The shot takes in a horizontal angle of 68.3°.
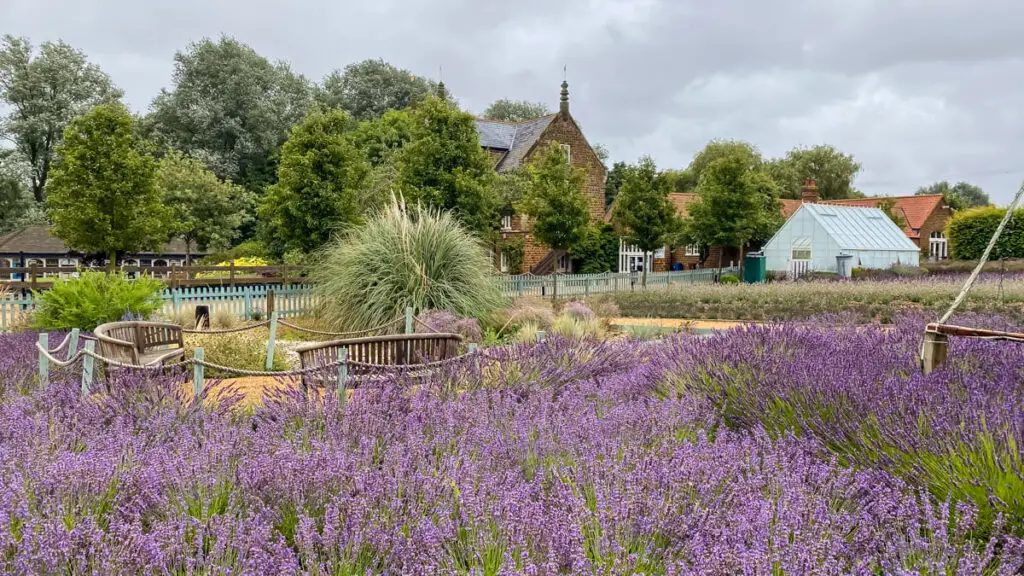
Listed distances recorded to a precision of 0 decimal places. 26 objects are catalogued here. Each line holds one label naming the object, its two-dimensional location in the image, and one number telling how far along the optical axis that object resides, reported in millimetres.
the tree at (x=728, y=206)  31594
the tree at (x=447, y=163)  20672
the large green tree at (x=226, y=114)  44312
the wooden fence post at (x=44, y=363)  6214
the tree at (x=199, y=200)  33875
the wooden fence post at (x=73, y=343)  6628
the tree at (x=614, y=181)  53472
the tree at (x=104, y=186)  22328
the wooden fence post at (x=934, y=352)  4578
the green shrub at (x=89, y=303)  10367
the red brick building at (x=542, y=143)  38500
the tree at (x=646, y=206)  28453
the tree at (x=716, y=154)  56594
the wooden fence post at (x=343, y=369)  5117
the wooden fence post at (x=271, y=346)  9336
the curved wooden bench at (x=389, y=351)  5980
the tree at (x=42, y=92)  40031
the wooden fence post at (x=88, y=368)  5441
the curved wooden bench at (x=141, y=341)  5961
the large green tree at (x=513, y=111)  67438
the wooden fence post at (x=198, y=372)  5289
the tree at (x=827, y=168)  59750
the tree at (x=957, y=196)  58812
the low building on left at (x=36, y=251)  35812
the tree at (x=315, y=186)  18500
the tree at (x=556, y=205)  25047
